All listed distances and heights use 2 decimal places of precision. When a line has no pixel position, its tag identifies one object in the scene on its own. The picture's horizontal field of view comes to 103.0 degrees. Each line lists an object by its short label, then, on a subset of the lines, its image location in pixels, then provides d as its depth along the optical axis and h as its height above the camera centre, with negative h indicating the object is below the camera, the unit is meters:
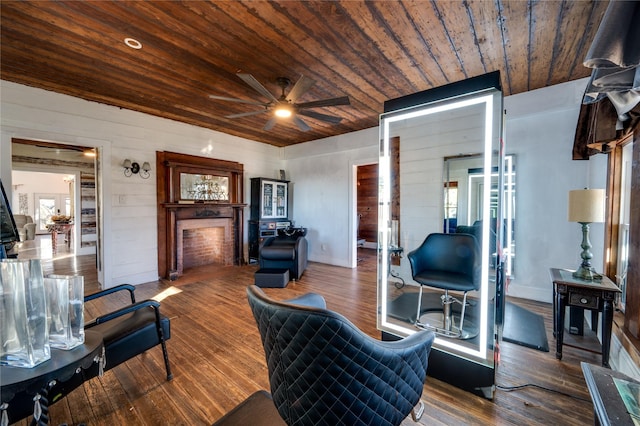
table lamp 2.02 -0.04
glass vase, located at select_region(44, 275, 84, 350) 1.15 -0.49
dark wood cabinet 5.52 -0.13
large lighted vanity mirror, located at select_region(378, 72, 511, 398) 1.66 -0.15
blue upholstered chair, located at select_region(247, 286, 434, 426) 0.87 -0.60
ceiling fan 2.44 +1.15
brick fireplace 4.36 -0.19
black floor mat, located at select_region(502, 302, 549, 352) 2.33 -1.23
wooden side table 1.88 -0.72
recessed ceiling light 2.28 +1.50
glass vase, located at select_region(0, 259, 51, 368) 1.04 -0.48
